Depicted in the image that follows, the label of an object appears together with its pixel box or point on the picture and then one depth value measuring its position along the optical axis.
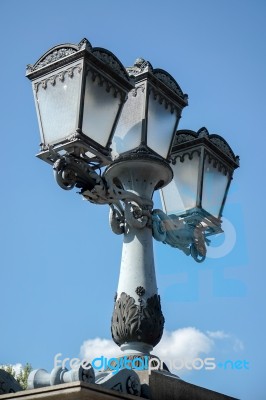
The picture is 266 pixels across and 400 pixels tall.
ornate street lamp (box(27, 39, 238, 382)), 4.03
